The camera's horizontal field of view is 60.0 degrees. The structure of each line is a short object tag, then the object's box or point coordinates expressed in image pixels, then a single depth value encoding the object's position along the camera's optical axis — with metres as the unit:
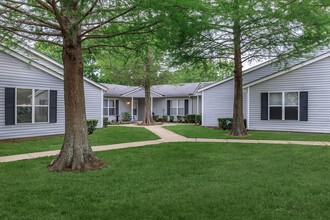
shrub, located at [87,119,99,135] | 15.20
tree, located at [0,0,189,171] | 6.76
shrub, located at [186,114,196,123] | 25.11
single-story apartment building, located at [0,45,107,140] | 11.70
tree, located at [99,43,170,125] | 21.66
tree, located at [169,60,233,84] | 13.84
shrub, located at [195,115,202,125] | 22.29
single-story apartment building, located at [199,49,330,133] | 14.95
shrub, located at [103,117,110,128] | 20.44
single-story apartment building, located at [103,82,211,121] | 26.08
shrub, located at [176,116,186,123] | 26.23
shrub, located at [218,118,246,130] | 17.98
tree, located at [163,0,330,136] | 8.38
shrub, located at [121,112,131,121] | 27.02
